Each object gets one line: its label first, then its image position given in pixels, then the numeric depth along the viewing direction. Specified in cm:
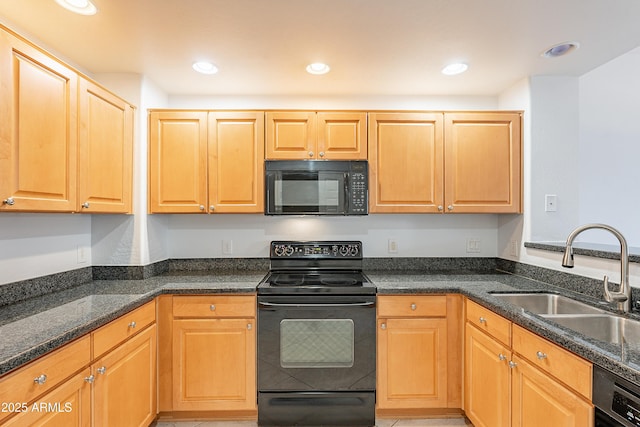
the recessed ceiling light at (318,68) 206
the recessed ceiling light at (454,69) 207
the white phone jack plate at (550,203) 225
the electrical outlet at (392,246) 261
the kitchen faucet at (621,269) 139
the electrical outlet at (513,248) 237
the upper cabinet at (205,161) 226
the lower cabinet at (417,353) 201
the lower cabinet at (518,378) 115
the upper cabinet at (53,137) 128
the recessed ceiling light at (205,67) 204
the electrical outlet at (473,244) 263
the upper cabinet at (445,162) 231
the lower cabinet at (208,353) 197
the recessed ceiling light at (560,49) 182
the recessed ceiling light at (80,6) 145
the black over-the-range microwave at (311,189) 226
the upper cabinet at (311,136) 228
